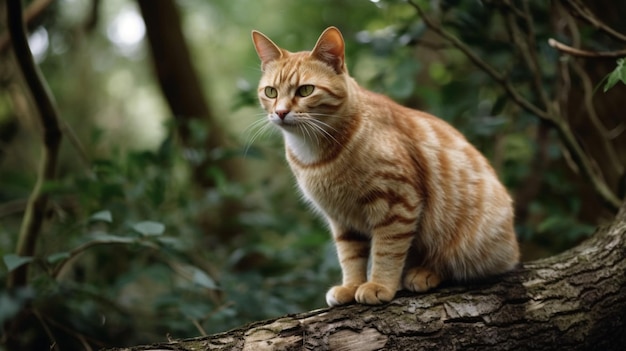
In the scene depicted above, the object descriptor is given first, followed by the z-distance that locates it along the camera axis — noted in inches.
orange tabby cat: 95.5
